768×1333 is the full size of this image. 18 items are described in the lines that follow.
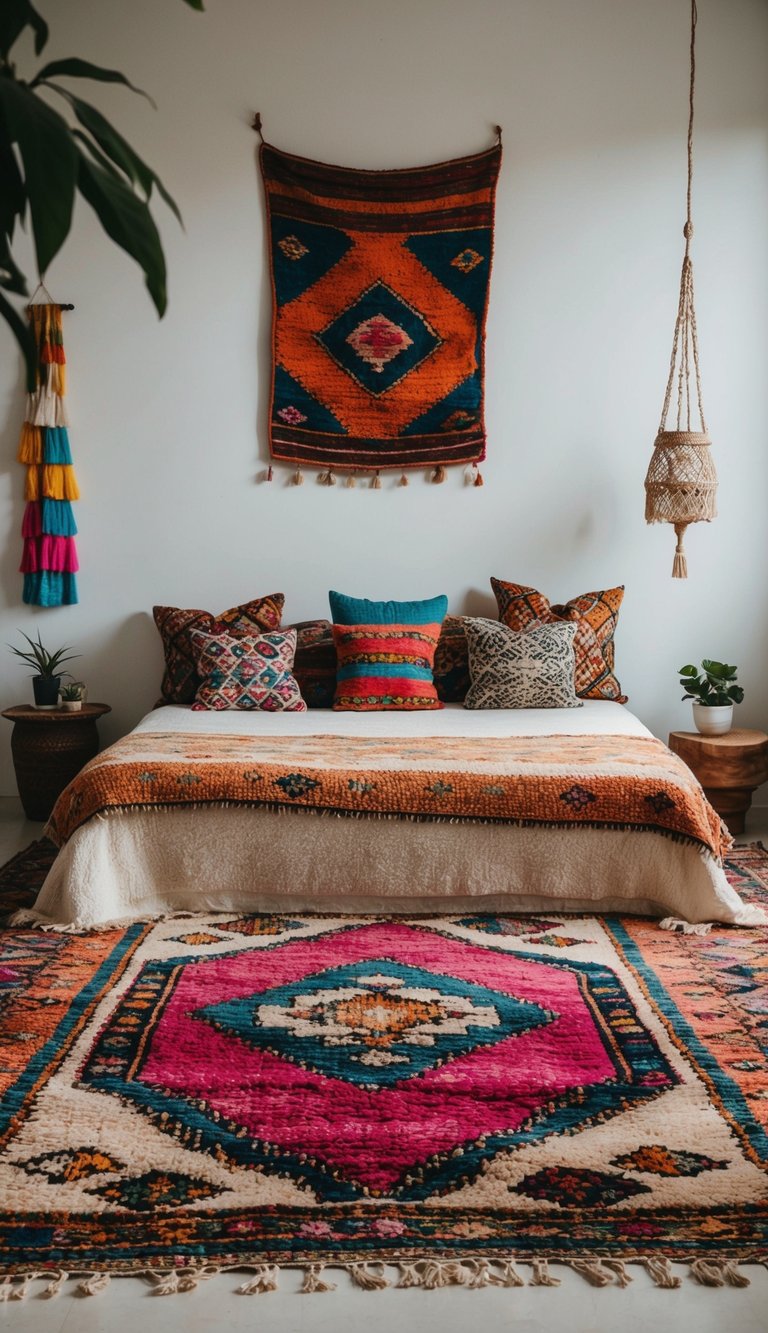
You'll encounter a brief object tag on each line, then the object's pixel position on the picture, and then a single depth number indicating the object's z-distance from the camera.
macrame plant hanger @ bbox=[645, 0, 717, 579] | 4.40
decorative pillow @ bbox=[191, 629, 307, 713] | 4.35
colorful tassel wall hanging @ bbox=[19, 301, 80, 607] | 4.71
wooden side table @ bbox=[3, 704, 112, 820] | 4.51
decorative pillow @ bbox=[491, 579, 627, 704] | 4.62
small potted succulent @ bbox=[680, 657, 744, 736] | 4.43
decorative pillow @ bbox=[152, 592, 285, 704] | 4.62
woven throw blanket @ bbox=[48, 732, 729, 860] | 3.19
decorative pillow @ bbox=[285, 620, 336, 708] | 4.61
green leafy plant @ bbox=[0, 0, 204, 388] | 0.87
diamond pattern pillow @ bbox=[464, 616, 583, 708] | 4.34
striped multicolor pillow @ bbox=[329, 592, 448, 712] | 4.40
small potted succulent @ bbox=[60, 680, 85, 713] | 4.61
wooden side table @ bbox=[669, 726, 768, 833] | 4.27
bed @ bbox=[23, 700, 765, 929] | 3.18
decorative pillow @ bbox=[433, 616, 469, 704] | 4.65
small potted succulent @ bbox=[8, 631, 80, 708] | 4.61
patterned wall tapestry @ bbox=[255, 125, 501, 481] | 4.78
